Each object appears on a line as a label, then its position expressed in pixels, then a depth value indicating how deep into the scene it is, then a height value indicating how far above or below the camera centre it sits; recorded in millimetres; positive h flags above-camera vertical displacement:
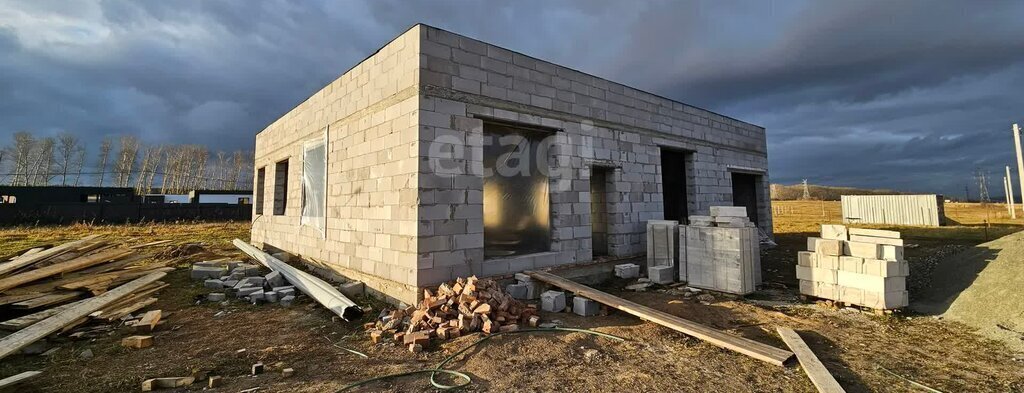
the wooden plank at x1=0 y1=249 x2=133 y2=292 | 6109 -838
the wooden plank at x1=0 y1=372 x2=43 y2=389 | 3602 -1490
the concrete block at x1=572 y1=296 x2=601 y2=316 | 5840 -1401
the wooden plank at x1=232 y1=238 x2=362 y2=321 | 5757 -1223
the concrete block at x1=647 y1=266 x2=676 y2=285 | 7805 -1236
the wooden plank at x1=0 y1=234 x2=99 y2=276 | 6656 -680
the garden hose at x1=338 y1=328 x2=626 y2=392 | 3622 -1563
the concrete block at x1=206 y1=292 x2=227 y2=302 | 7145 -1415
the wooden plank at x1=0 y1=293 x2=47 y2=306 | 5620 -1133
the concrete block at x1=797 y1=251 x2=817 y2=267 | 6474 -801
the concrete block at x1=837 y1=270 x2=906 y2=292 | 5730 -1083
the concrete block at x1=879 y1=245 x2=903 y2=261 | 5734 -628
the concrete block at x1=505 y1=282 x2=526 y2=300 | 6582 -1270
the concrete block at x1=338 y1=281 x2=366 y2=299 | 6961 -1279
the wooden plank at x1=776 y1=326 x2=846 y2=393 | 3492 -1539
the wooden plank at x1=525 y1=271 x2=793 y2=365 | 4121 -1407
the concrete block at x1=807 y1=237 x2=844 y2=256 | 6152 -563
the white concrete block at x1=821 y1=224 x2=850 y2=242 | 6367 -367
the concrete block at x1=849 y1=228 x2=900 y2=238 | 6105 -371
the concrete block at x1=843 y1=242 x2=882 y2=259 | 5801 -594
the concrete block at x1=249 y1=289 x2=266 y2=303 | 6980 -1381
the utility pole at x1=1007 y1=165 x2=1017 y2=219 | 30147 +1191
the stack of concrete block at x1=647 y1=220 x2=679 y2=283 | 8039 -712
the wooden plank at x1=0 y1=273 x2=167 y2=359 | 4297 -1294
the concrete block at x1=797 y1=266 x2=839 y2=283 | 6252 -1049
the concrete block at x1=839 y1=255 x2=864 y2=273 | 5938 -826
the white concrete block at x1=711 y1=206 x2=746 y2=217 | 7269 +27
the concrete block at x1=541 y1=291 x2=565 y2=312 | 6059 -1356
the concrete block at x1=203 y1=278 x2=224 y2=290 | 7988 -1320
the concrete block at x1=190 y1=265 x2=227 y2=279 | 8883 -1213
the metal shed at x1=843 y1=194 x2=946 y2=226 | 23677 -18
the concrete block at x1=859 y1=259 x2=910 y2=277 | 5685 -857
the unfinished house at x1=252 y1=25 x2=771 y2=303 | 6137 +979
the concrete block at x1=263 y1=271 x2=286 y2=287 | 7709 -1206
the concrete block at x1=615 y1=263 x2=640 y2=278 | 8125 -1196
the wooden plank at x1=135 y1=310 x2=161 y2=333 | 5458 -1446
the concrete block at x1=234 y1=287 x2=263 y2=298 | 7234 -1347
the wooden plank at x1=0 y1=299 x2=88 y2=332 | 5075 -1310
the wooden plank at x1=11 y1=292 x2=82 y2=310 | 5749 -1215
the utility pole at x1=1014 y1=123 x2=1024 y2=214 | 17594 +2257
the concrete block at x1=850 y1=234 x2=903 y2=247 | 5997 -474
